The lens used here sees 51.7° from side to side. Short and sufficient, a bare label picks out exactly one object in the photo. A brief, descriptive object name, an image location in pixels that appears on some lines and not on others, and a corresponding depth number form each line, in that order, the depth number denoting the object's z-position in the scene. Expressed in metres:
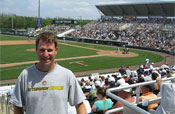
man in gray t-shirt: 2.18
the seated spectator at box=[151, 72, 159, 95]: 5.69
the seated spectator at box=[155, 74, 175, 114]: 2.51
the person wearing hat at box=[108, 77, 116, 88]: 7.34
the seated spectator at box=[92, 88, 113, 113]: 4.43
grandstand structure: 47.31
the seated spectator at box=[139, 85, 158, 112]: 4.71
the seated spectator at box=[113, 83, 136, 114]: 4.46
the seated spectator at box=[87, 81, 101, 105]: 6.59
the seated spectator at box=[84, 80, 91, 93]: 8.50
